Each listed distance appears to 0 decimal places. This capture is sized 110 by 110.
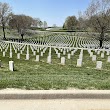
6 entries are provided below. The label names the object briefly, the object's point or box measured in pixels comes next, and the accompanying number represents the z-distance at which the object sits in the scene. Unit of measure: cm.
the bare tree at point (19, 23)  3308
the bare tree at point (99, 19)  1745
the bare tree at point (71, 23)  4445
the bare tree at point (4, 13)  3189
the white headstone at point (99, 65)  601
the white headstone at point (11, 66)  506
